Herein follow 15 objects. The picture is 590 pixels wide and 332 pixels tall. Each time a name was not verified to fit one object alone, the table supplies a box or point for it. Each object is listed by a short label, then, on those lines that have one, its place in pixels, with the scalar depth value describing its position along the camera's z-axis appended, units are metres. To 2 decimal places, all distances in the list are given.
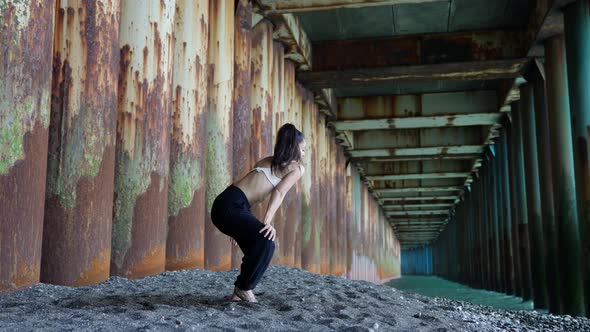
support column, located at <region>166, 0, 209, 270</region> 8.05
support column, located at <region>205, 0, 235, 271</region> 8.96
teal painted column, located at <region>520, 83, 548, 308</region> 14.82
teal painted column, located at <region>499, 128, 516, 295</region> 19.98
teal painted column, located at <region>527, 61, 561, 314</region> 12.70
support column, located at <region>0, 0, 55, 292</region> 5.04
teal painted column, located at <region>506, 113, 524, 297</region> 18.00
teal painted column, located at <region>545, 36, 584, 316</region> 11.23
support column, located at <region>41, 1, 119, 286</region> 5.90
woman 5.38
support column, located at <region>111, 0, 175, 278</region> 6.95
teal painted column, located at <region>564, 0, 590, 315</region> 9.76
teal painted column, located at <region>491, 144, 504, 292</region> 22.50
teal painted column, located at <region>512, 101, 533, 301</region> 16.80
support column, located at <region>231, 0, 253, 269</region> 10.45
